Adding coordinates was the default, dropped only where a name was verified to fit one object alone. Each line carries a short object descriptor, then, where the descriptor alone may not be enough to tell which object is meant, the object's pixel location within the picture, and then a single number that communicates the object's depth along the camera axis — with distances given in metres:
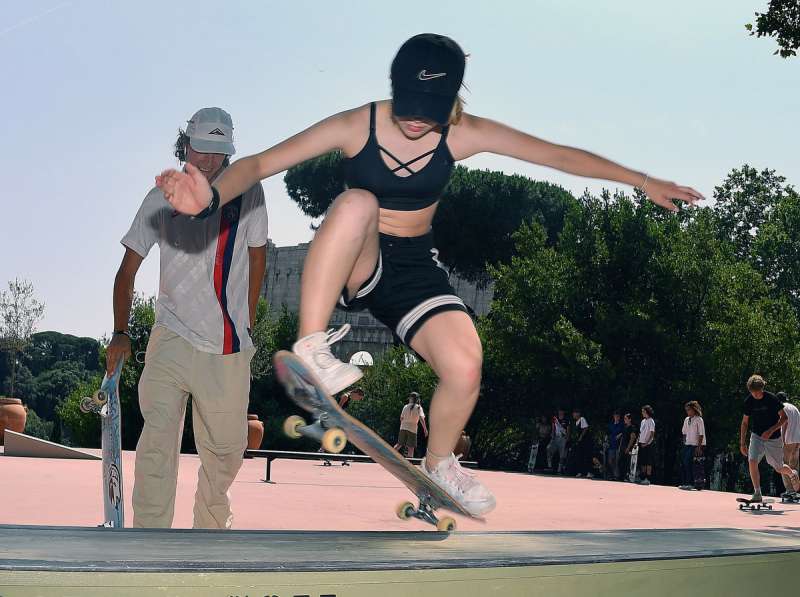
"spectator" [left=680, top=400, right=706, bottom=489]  18.86
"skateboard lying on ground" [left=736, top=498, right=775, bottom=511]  14.81
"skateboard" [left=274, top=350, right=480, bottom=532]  4.62
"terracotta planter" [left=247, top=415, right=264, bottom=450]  23.51
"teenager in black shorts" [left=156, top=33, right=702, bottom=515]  4.98
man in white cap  5.08
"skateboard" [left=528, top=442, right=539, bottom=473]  28.48
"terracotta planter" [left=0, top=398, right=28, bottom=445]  24.53
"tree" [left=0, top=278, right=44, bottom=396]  39.72
